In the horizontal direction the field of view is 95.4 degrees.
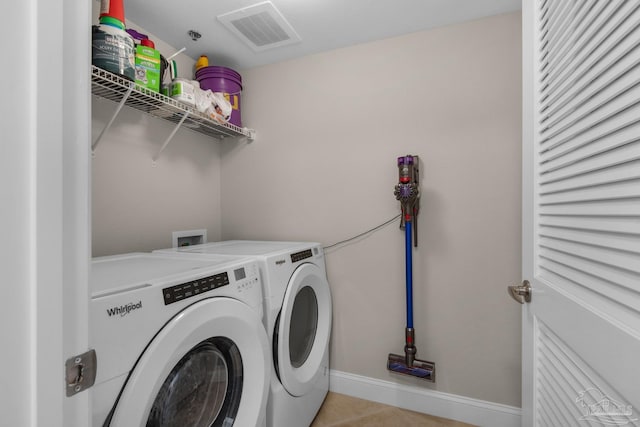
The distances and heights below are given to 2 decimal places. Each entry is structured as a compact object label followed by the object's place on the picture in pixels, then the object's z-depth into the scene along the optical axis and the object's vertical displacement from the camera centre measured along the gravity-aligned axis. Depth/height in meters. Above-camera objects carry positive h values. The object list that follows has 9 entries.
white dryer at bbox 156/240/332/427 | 1.20 -0.56
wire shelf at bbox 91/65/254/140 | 1.16 +0.52
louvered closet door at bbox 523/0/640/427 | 0.52 -0.01
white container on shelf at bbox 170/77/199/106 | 1.43 +0.59
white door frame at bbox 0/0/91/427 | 0.36 +0.00
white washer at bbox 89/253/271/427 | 0.64 -0.35
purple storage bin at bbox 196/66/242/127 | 1.80 +0.81
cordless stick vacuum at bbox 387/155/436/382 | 1.53 -0.23
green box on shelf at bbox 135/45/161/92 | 1.30 +0.65
